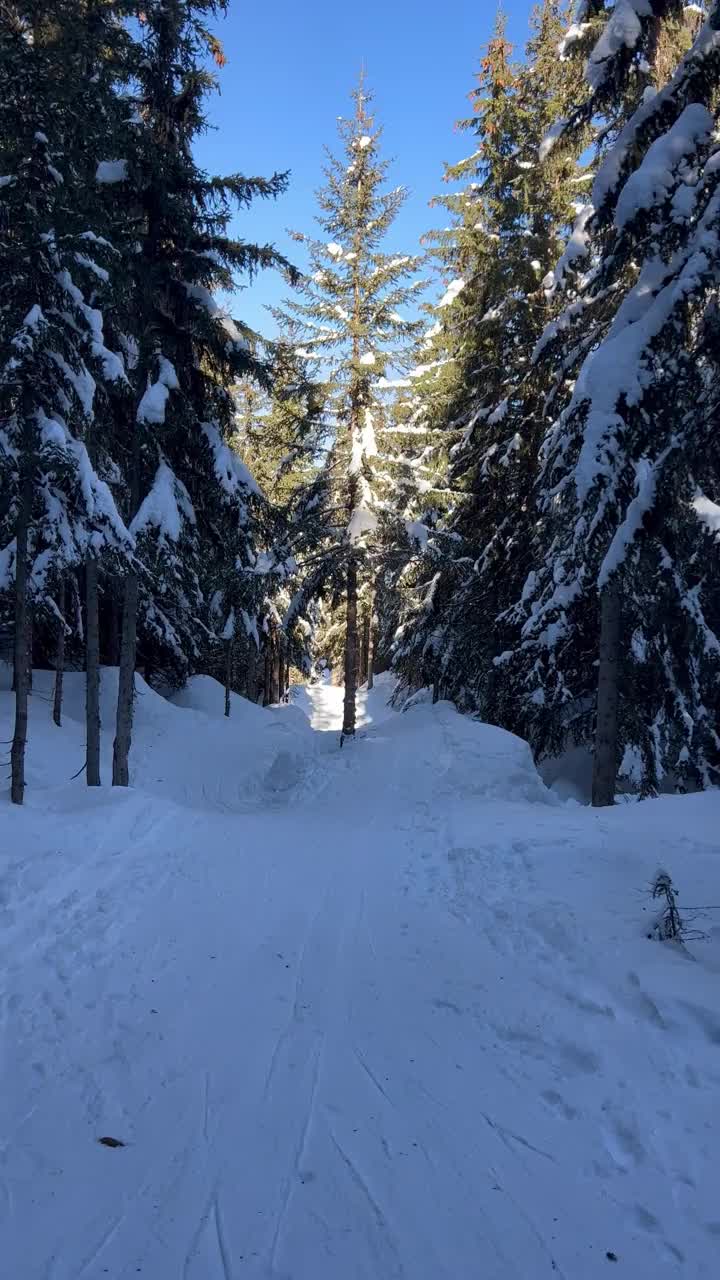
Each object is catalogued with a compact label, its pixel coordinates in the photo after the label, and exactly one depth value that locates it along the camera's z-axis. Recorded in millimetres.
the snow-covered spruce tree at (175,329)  10859
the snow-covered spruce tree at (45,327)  8898
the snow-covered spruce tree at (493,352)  14648
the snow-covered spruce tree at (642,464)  5922
